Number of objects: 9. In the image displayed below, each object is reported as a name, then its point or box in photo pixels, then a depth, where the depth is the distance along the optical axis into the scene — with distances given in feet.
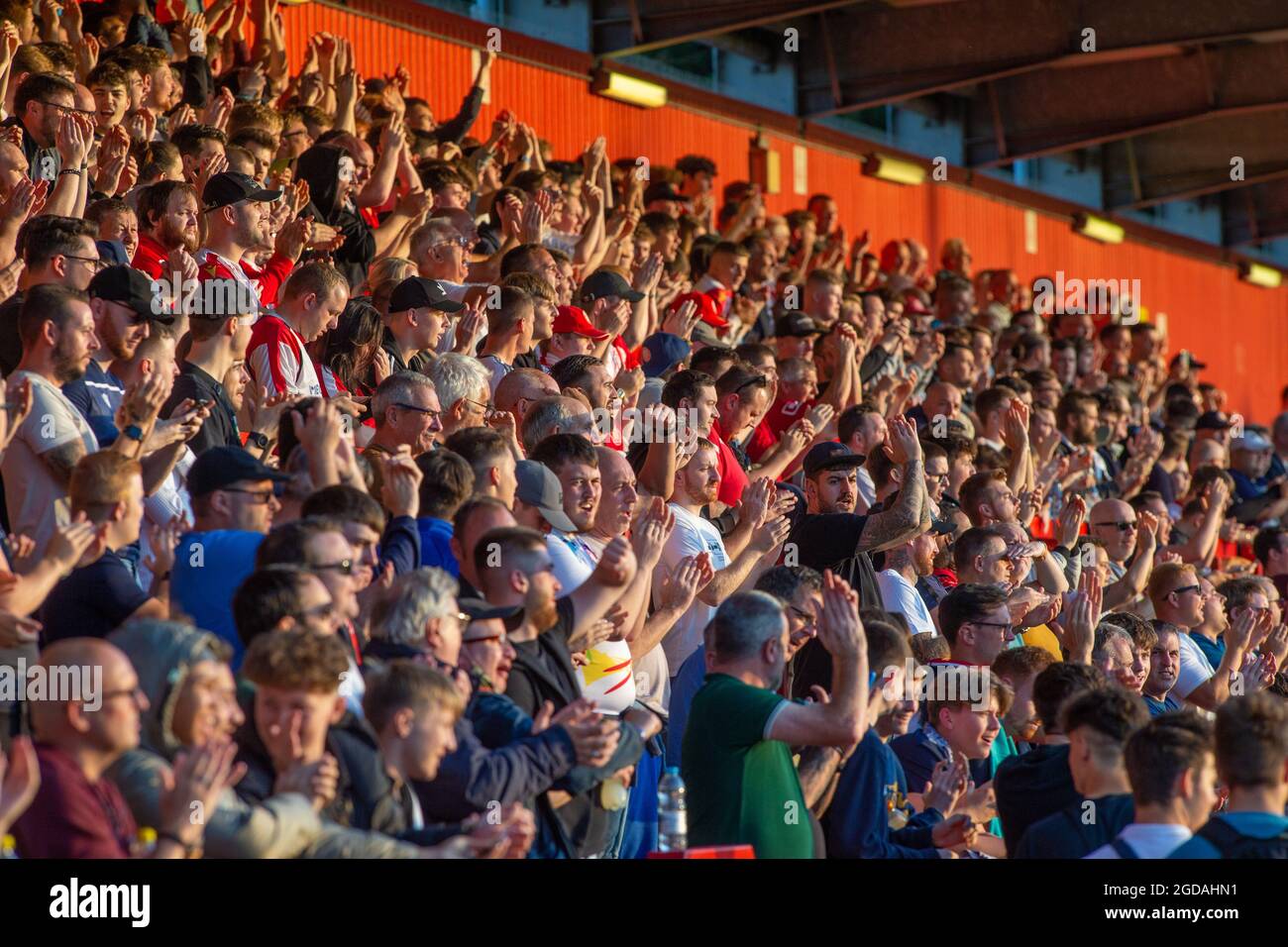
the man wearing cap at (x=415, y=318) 23.08
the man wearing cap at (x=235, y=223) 21.81
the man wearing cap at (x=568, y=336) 25.52
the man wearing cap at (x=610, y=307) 27.53
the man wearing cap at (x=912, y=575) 23.54
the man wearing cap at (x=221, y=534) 14.21
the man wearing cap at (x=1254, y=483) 40.40
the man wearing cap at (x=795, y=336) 32.14
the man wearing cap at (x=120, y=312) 18.38
